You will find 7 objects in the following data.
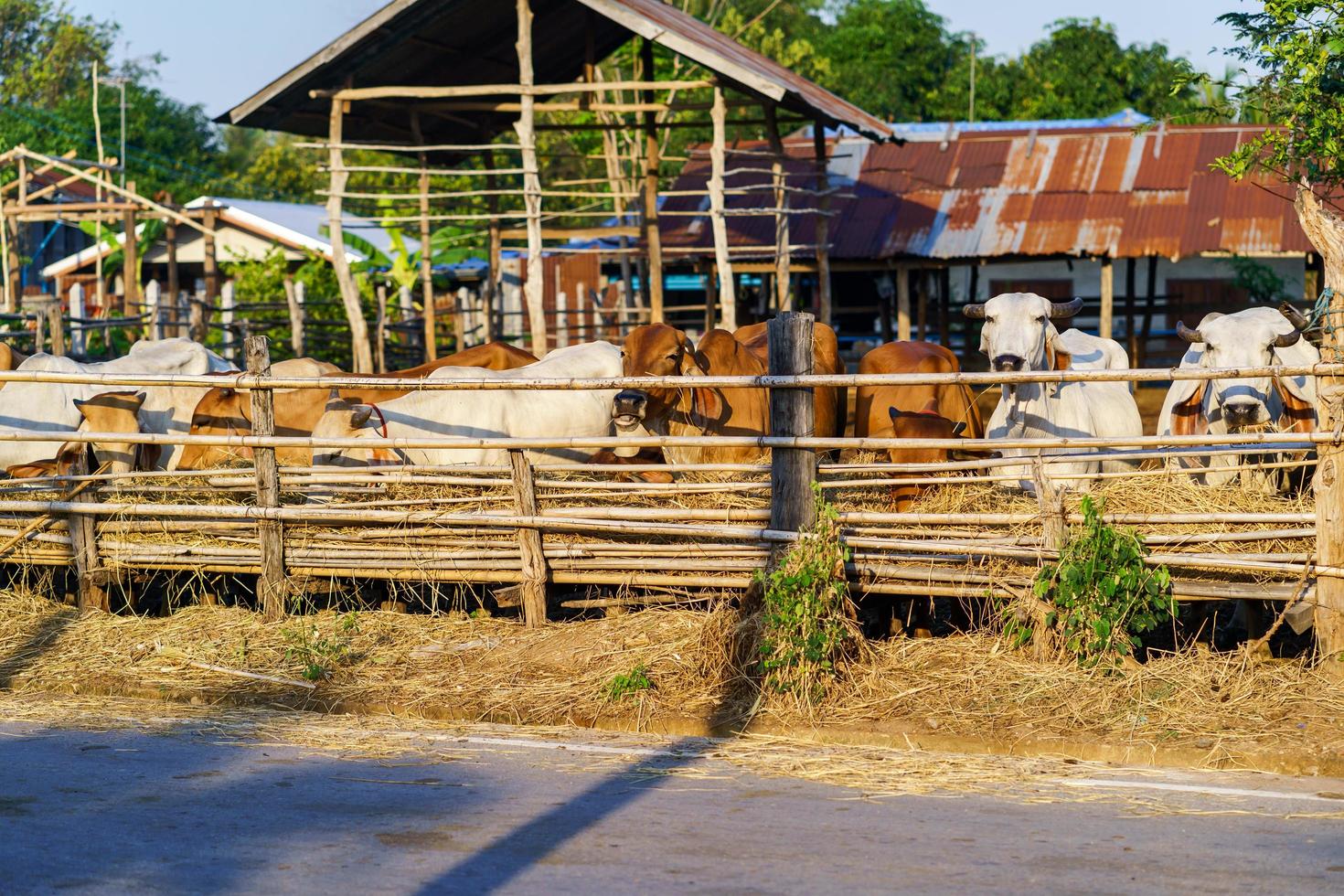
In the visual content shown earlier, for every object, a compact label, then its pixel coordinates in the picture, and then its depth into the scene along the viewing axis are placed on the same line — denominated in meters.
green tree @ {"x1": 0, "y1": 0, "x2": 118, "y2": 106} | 44.41
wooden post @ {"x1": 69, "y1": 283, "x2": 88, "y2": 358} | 20.30
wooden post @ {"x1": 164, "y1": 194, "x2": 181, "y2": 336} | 22.75
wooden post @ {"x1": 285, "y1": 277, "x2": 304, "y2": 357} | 18.73
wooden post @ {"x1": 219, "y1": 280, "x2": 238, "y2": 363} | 19.08
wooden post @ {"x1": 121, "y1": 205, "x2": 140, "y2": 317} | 21.53
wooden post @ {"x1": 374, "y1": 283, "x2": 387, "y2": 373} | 19.52
